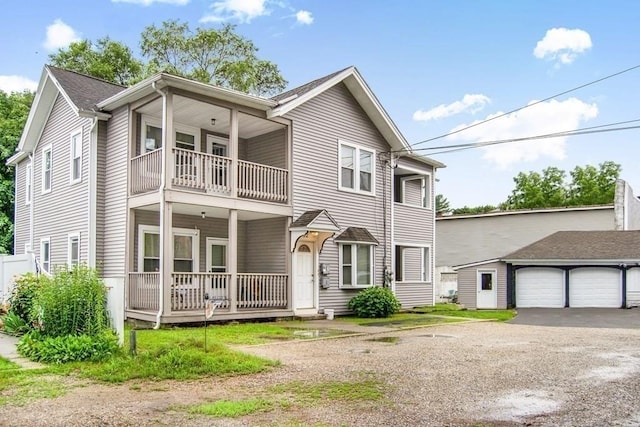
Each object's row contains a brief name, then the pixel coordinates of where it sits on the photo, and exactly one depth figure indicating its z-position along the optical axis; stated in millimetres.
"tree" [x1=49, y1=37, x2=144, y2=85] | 33562
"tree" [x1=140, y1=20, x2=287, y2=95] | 36188
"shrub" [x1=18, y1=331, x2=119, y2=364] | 9188
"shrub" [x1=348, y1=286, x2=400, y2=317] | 19422
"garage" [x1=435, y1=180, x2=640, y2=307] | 32875
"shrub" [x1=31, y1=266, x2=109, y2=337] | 9781
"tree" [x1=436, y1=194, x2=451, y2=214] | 79375
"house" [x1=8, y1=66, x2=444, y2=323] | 15828
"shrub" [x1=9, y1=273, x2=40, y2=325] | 11711
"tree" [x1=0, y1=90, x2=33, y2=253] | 27938
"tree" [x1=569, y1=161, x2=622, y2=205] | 55375
